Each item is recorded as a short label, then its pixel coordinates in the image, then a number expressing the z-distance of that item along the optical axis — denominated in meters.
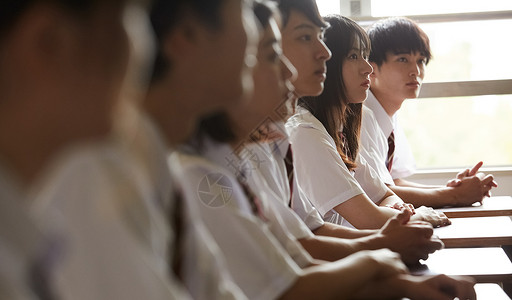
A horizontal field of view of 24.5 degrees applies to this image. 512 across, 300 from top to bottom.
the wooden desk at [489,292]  2.20
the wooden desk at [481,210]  3.10
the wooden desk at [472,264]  2.35
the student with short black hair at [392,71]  3.69
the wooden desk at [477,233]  2.68
